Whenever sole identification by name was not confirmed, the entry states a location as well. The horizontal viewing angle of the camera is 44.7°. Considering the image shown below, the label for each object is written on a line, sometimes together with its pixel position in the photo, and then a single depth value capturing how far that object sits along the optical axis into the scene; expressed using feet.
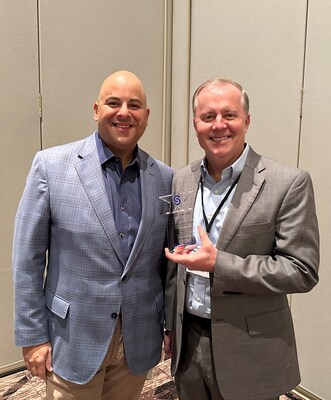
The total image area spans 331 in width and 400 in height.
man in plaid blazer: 5.30
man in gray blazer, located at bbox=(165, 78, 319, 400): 4.85
